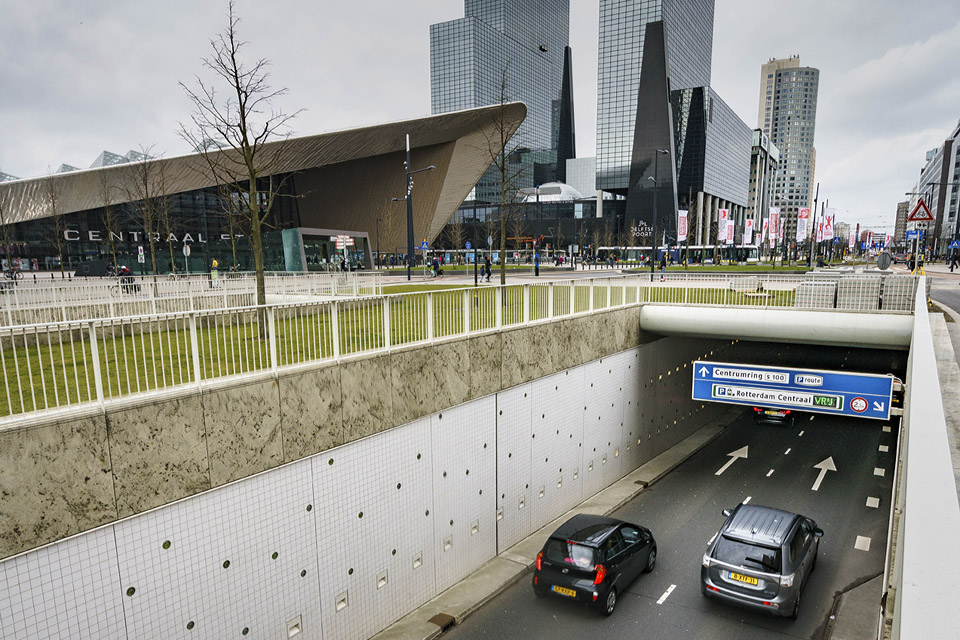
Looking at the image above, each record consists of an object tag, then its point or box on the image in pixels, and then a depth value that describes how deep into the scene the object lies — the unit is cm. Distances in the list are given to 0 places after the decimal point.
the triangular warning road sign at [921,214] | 1662
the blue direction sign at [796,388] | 1396
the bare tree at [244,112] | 1199
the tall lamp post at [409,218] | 3509
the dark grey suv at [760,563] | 1048
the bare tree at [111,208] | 4478
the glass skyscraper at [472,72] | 15900
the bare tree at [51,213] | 4467
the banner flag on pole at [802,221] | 4953
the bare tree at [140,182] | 3805
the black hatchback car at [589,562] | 1088
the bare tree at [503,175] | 1857
